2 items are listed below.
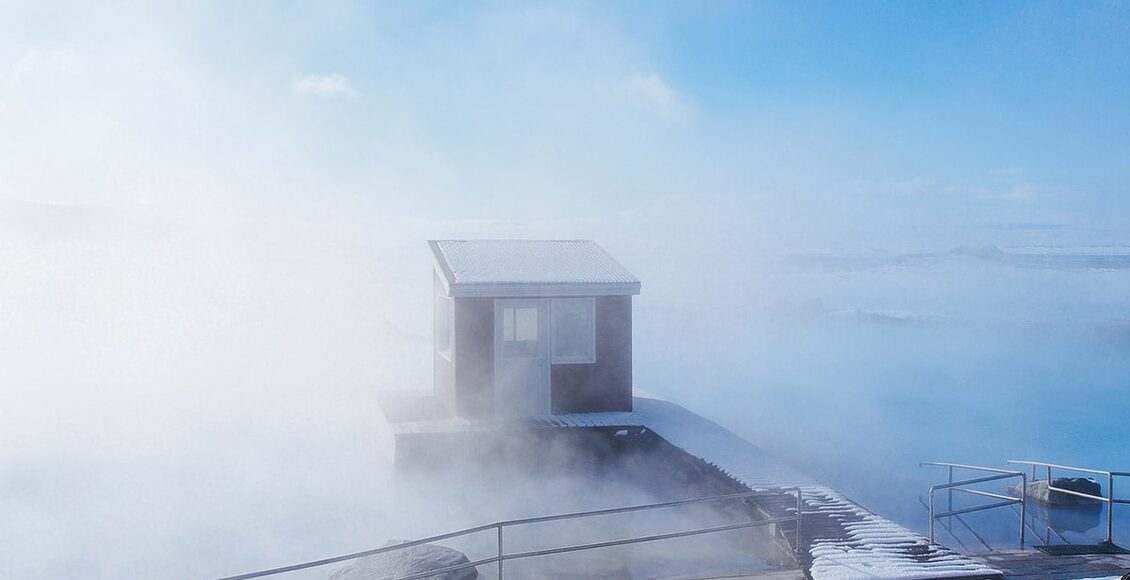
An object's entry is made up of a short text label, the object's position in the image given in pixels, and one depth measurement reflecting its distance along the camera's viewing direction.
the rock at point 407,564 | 10.52
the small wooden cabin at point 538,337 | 17.34
